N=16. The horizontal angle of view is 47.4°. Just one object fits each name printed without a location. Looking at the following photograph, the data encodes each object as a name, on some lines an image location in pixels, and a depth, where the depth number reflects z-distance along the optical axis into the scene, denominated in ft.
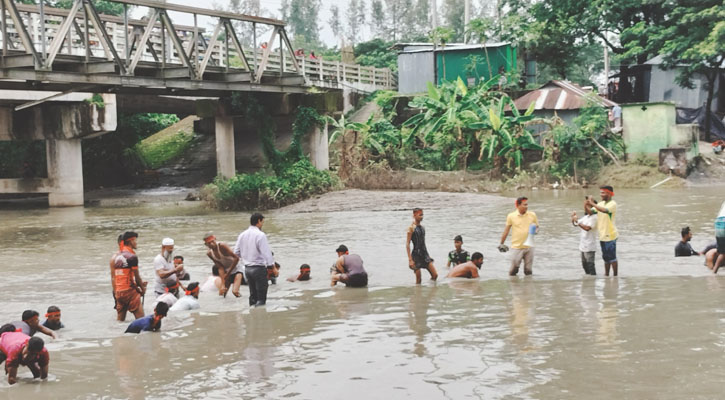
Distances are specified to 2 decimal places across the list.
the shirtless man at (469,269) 45.93
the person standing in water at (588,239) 43.04
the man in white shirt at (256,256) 37.67
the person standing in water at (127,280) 35.17
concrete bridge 65.87
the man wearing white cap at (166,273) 41.19
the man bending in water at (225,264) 41.83
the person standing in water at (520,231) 43.68
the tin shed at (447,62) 139.44
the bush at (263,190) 93.86
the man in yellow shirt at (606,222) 42.24
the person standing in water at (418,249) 42.22
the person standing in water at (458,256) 47.73
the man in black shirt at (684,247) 49.29
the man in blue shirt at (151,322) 34.17
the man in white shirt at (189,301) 38.91
